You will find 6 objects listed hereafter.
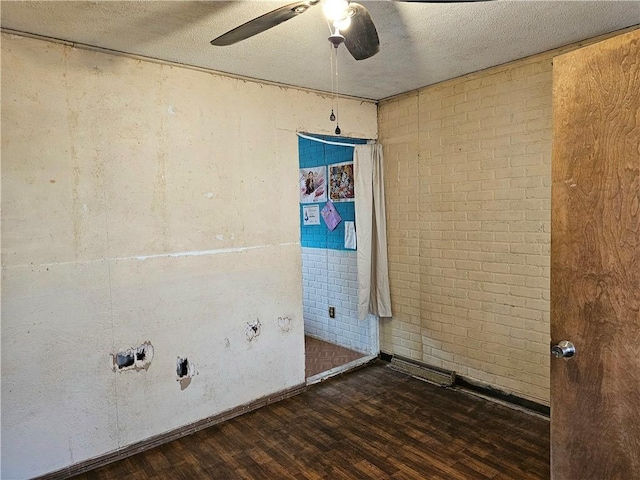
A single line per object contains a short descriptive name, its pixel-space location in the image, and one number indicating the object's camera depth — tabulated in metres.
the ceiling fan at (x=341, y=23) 1.63
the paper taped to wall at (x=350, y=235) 4.30
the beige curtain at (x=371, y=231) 3.87
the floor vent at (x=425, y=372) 3.53
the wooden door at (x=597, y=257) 1.52
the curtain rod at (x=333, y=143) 3.49
